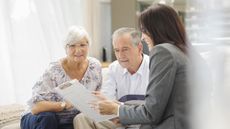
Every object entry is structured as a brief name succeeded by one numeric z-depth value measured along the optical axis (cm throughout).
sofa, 223
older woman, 192
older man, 200
